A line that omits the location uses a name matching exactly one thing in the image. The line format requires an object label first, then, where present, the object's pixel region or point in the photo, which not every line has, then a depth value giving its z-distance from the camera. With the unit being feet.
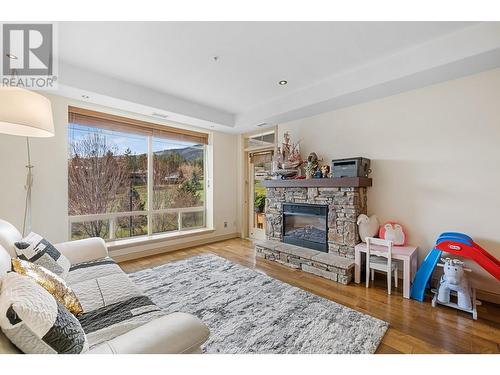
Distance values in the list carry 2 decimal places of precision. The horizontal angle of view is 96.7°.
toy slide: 6.75
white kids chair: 8.26
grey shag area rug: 5.50
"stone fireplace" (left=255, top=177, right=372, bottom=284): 9.81
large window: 10.91
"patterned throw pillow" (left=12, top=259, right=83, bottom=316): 4.03
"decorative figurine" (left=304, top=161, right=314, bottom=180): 11.67
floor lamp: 5.30
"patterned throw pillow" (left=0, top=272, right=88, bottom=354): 2.50
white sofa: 2.88
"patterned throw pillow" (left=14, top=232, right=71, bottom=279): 5.28
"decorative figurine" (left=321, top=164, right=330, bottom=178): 11.12
